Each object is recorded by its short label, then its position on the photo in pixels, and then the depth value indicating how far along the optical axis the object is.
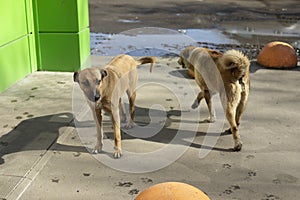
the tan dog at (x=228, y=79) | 4.54
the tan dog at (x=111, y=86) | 4.16
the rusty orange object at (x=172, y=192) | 2.95
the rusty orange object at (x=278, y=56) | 7.95
